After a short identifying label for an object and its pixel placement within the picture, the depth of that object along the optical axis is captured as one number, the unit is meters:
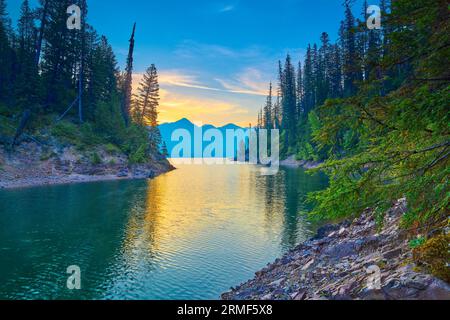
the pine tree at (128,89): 71.50
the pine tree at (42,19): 59.37
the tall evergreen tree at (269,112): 134.62
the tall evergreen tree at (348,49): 72.41
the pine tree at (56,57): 59.56
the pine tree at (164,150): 80.28
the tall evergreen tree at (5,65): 57.23
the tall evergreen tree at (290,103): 104.81
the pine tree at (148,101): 81.81
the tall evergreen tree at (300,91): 109.67
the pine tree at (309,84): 97.38
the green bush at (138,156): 60.95
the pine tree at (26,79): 53.69
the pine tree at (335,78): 84.24
